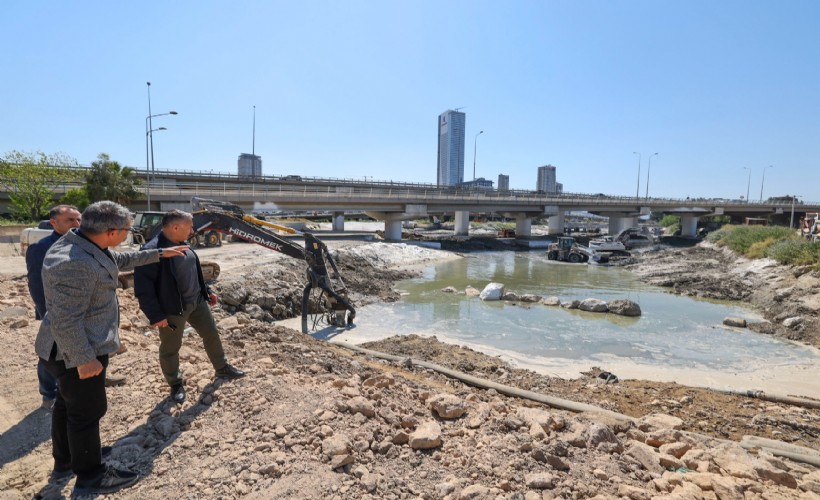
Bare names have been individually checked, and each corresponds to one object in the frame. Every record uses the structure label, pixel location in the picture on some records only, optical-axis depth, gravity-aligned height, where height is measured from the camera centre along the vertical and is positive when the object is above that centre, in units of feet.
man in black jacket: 13.46 -3.20
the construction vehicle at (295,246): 37.91 -4.12
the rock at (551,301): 56.39 -12.57
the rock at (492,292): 58.59 -12.00
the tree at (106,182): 84.48 +2.68
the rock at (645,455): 12.45 -7.32
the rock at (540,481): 11.11 -7.08
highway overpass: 104.42 +0.25
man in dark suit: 13.61 -2.17
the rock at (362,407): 13.66 -6.50
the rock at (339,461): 11.14 -6.70
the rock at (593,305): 52.60 -12.17
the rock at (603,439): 13.15 -7.18
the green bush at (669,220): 251.13 -7.65
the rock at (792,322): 45.75 -11.83
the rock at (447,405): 14.46 -6.87
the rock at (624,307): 51.12 -11.98
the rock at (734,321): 47.37 -12.37
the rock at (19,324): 19.93 -5.95
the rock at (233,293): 39.88 -8.90
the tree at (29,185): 80.59 +1.73
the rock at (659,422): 15.48 -8.11
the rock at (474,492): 10.39 -6.98
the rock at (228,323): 24.38 -7.11
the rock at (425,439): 12.41 -6.77
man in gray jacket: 9.02 -2.99
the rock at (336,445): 11.51 -6.55
